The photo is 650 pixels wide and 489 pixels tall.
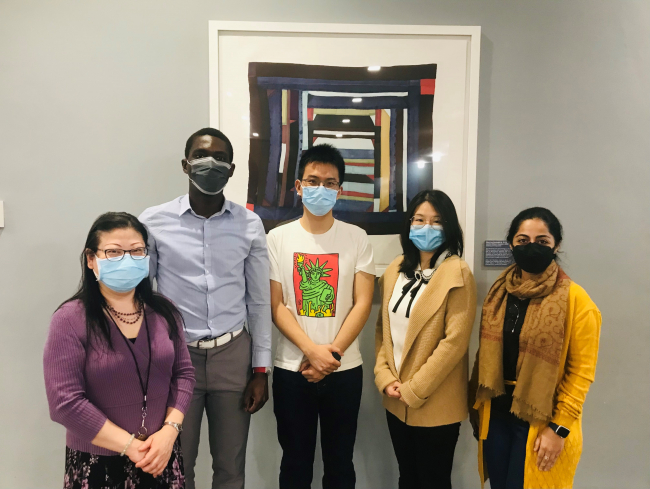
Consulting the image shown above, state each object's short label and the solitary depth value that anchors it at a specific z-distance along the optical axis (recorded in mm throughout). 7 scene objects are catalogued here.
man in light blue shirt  1383
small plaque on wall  1928
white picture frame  1821
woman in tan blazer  1430
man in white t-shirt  1521
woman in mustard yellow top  1323
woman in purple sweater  1060
